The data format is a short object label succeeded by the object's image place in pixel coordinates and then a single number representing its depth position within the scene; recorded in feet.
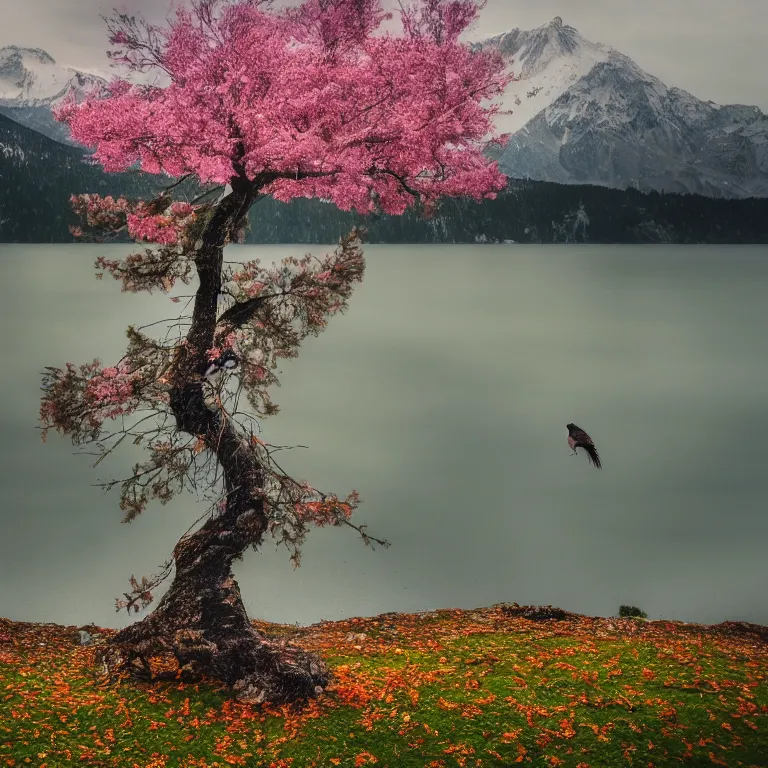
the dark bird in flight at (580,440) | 50.11
